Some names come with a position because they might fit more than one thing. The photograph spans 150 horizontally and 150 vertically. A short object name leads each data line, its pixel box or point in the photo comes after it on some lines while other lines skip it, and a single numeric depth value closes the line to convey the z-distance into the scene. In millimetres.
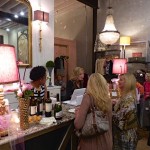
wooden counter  1335
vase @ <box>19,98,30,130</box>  1486
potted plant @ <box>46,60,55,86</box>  4072
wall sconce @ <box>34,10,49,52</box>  3787
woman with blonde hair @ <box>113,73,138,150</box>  2010
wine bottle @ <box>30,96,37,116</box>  1722
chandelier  4551
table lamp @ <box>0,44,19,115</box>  1317
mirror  3316
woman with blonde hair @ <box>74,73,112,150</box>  1659
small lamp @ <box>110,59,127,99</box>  3857
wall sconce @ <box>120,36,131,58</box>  5023
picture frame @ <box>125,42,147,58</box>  5030
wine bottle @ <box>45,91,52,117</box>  1769
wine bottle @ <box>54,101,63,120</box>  1753
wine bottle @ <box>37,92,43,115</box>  1835
